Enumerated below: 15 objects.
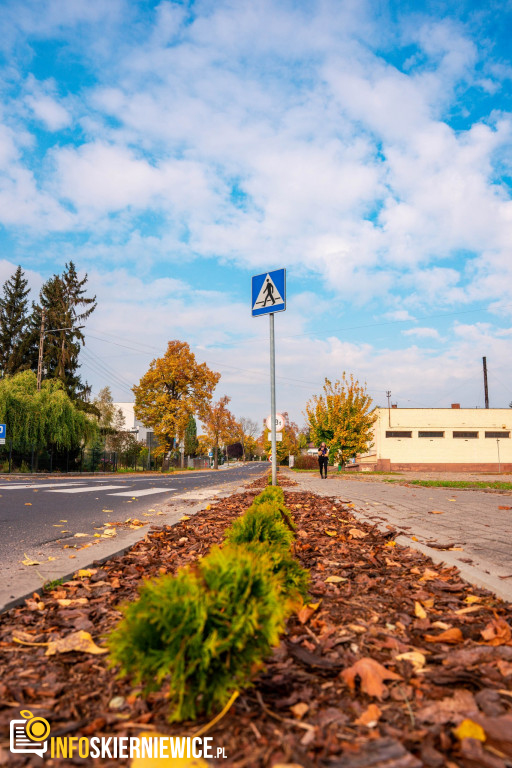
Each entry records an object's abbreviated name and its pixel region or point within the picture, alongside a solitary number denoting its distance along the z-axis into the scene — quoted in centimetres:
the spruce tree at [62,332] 4162
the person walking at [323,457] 1775
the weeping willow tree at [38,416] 2562
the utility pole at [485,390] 6512
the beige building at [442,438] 4278
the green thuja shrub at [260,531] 319
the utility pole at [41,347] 2851
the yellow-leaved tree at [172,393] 4088
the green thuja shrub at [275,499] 434
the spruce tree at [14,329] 4300
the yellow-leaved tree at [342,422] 2580
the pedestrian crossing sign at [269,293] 756
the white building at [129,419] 9179
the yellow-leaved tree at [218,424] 5967
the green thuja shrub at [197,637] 153
